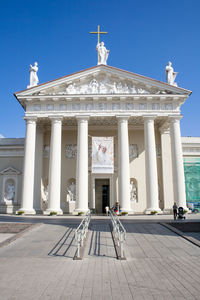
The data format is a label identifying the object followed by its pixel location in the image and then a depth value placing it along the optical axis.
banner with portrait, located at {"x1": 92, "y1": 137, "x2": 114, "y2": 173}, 22.42
